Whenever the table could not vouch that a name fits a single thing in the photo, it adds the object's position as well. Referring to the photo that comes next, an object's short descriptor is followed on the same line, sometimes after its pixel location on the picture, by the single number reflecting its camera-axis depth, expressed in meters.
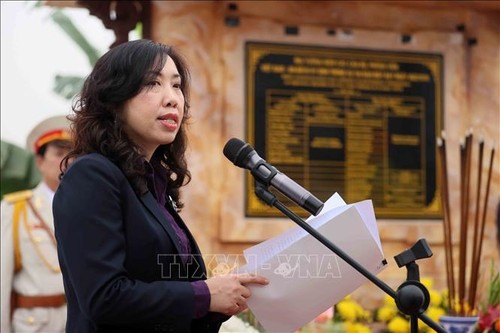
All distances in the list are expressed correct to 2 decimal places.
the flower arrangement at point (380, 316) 8.68
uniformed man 8.83
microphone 4.02
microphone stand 3.93
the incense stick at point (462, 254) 8.71
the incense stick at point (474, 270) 8.60
